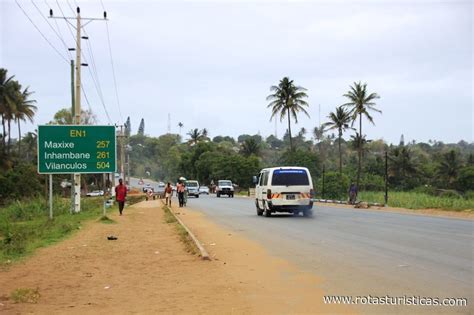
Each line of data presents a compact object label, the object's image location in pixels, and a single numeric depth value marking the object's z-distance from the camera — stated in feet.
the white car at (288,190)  82.79
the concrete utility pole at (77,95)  100.73
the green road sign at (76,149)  82.12
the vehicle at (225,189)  205.77
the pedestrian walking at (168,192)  126.53
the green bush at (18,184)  190.39
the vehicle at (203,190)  260.01
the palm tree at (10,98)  207.51
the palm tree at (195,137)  394.52
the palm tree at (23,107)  215.51
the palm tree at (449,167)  235.61
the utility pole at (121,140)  216.86
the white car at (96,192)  274.07
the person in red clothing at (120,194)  93.23
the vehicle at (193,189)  213.46
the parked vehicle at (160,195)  206.23
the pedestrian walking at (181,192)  121.04
